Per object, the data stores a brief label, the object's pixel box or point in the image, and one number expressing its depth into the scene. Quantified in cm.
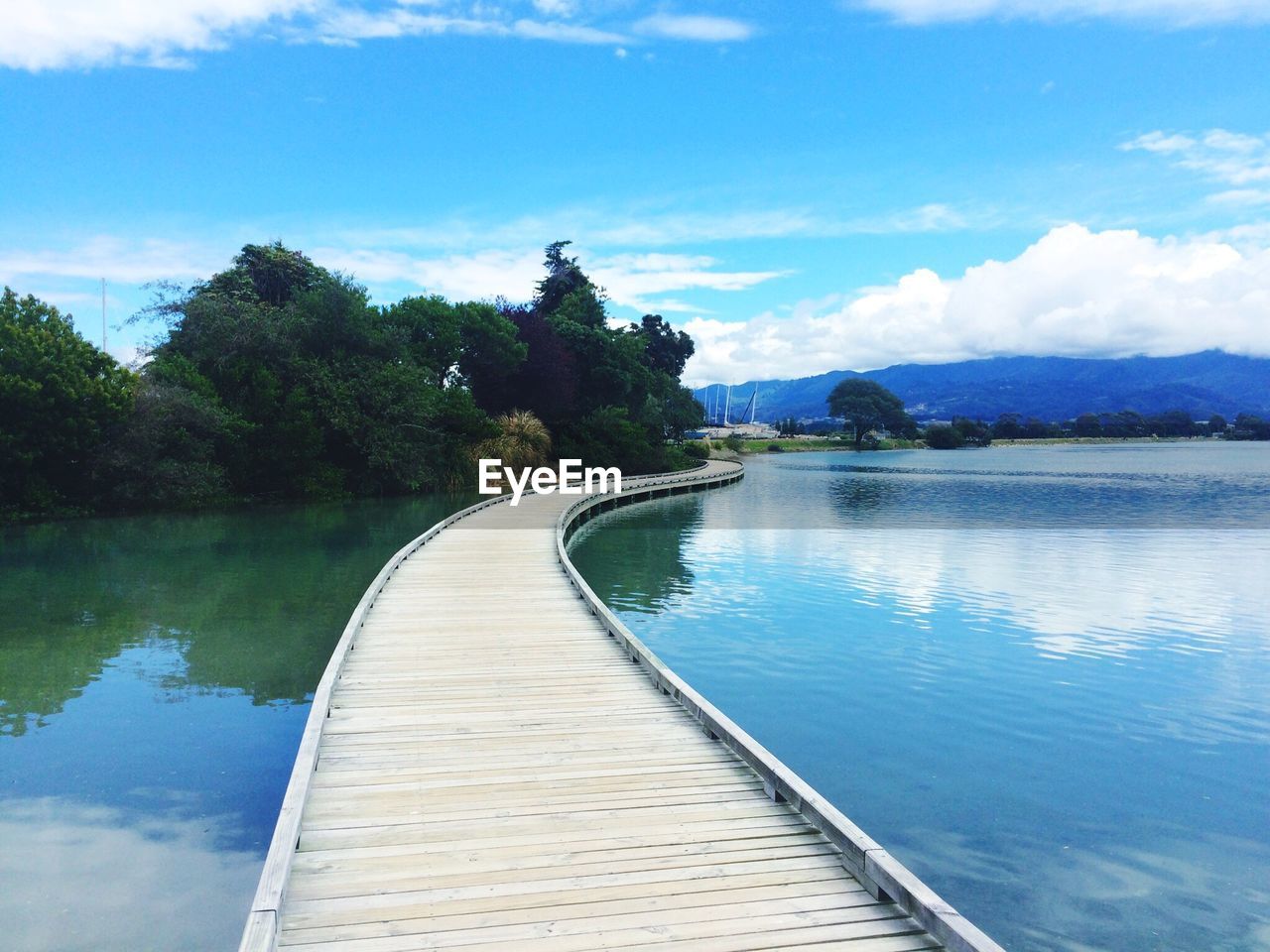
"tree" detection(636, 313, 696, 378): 5919
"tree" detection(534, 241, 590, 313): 5144
